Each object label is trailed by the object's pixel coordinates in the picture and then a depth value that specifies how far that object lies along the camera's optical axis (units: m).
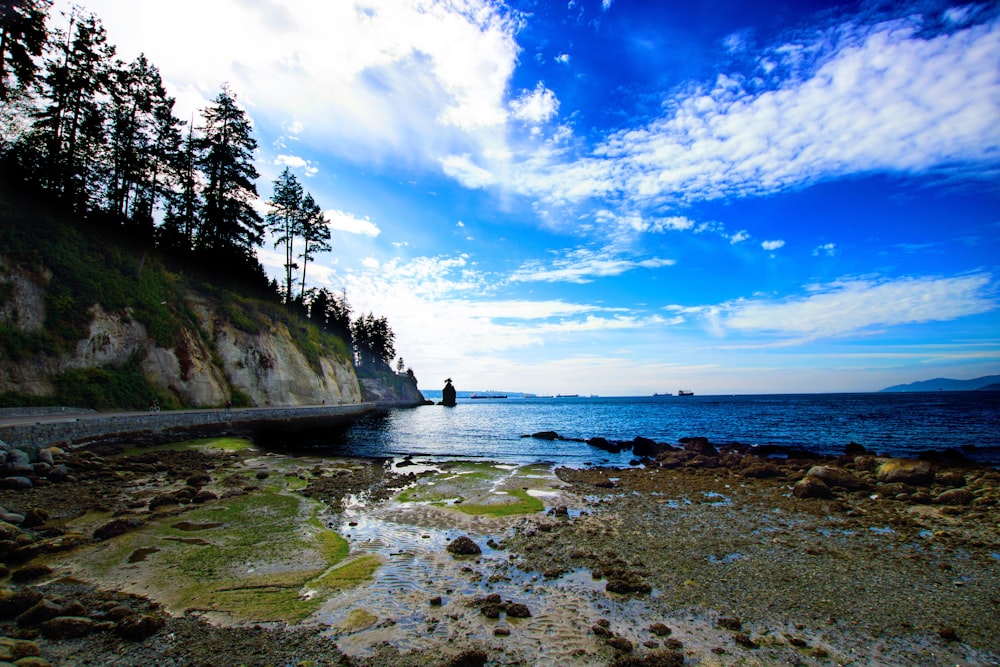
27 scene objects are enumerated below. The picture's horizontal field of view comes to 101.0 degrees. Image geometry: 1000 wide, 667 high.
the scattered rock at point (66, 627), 6.91
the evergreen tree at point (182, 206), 45.16
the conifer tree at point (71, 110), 33.84
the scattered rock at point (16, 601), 7.32
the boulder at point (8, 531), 10.34
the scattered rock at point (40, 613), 7.09
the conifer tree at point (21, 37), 26.89
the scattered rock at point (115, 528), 11.44
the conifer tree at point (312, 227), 59.28
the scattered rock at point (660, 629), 8.03
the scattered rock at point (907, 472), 20.27
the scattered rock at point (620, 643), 7.51
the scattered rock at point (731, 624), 8.25
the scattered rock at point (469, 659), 6.85
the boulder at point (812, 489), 18.66
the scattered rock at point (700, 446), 32.12
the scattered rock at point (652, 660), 7.02
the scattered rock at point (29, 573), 8.92
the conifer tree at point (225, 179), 47.59
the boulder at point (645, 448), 34.00
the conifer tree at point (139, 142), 38.97
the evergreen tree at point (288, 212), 57.78
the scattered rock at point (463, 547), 12.18
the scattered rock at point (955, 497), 16.98
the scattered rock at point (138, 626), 7.15
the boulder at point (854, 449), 32.20
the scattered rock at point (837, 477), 19.80
